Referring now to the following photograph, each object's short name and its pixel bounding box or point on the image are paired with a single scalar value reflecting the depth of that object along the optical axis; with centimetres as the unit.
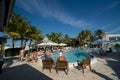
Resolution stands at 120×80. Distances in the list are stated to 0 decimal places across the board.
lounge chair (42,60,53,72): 413
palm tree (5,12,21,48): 1236
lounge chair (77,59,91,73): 380
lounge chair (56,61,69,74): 389
